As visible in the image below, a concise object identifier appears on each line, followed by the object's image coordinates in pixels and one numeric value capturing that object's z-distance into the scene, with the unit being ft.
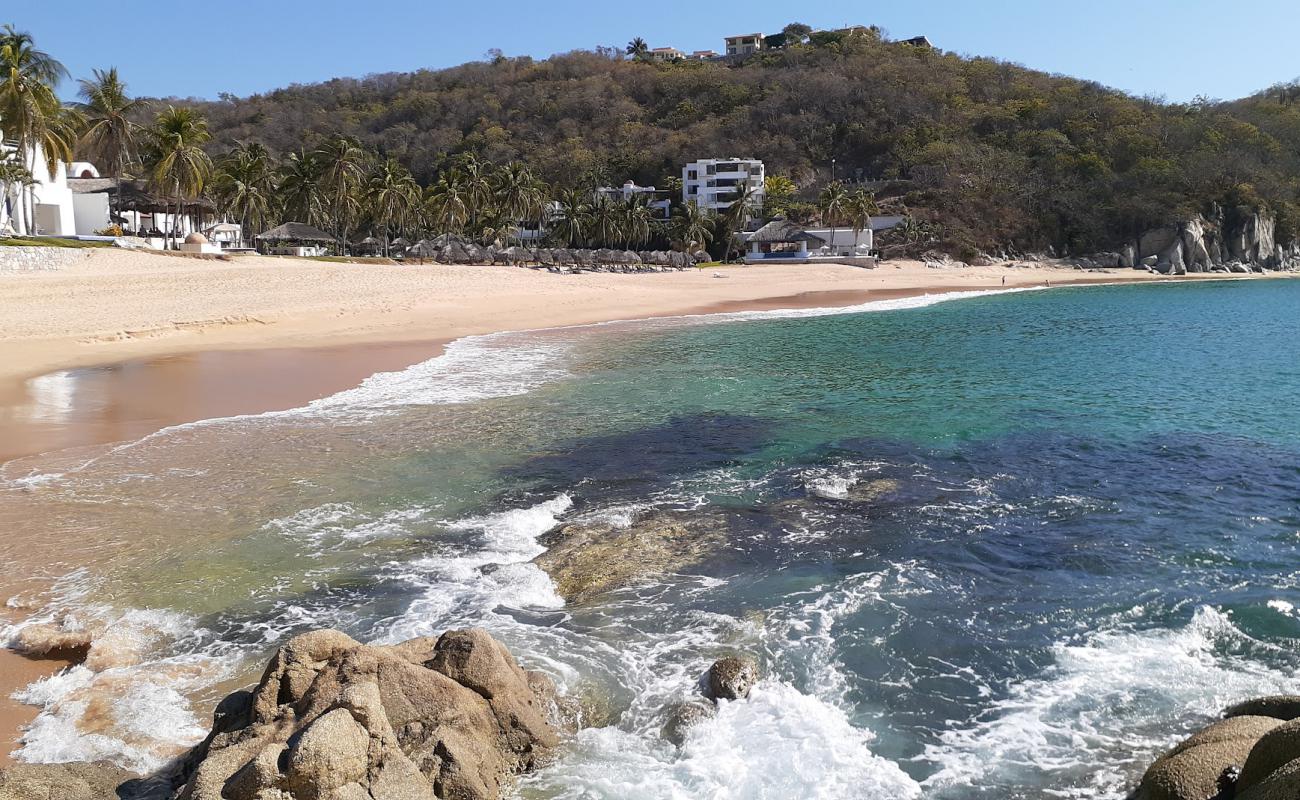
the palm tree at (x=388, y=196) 224.12
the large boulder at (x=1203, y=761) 16.66
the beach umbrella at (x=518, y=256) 229.19
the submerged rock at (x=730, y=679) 24.53
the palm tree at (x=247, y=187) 210.79
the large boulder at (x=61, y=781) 16.72
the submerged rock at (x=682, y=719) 22.88
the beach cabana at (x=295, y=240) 211.20
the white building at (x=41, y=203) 160.25
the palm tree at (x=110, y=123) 189.78
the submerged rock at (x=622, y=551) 32.63
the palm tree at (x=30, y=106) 145.69
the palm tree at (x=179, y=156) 166.81
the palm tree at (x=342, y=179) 215.31
